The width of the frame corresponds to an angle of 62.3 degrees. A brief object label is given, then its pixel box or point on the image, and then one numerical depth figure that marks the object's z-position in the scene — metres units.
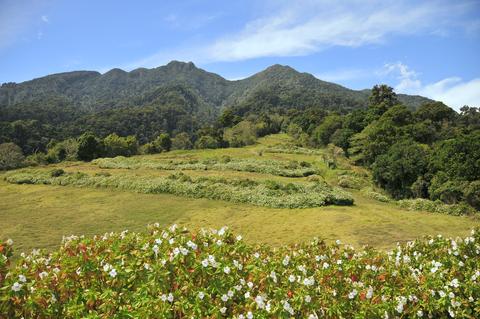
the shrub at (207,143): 83.56
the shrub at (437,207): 28.75
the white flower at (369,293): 5.69
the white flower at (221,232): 6.44
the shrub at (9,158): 61.81
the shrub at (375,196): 36.44
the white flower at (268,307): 4.89
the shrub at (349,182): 43.12
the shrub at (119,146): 78.97
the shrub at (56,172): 41.03
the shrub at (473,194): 33.97
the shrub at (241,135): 85.94
